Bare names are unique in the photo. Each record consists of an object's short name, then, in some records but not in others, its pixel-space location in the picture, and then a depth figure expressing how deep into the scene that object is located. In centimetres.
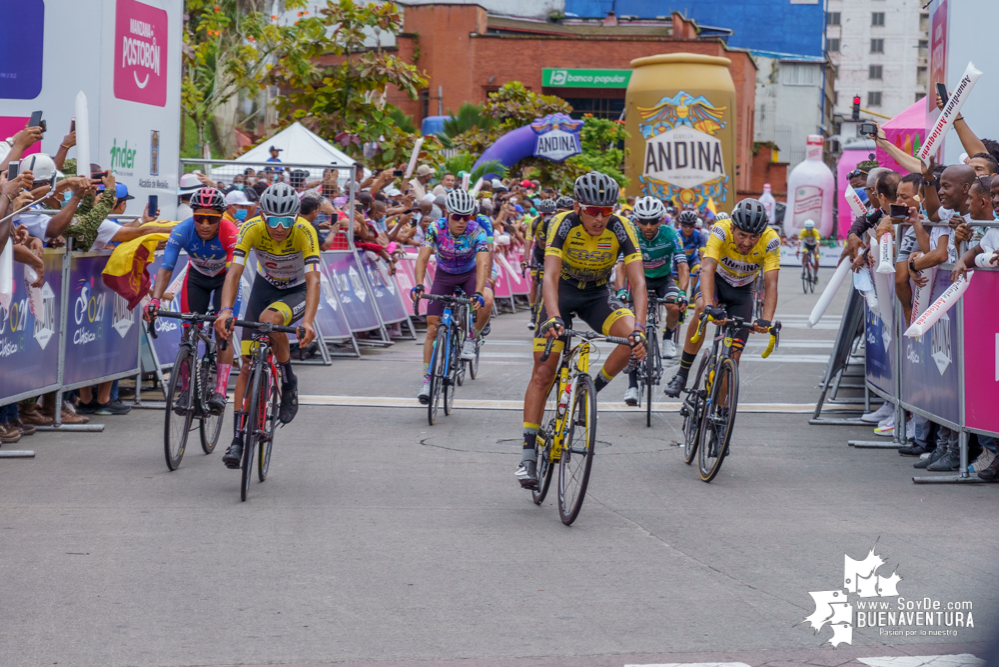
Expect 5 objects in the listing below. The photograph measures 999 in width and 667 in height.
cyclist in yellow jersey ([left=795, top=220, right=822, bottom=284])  3612
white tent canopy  2259
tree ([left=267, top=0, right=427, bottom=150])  2759
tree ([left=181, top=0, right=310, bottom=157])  3272
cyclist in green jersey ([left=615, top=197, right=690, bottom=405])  1314
